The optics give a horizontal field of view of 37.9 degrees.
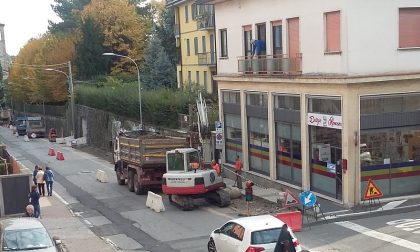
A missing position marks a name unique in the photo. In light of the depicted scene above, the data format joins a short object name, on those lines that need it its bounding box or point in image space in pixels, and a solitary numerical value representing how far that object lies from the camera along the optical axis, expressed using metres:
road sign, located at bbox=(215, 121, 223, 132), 32.81
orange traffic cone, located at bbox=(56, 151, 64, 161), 49.21
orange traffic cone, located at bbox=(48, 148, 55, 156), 53.50
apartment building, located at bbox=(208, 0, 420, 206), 23.41
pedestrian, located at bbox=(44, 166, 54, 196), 31.05
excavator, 25.15
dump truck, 29.22
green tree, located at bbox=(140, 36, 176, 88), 60.69
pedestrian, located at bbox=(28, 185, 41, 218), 24.03
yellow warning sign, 22.16
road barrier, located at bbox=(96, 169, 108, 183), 35.81
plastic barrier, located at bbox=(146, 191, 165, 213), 25.80
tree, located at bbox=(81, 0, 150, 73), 70.06
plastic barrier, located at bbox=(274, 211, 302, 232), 20.72
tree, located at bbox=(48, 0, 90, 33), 99.94
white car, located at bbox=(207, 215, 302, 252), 15.45
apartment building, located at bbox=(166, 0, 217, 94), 50.56
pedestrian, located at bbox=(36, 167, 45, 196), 31.03
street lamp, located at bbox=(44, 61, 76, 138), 63.01
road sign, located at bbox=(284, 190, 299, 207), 23.47
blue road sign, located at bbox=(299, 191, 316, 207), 21.16
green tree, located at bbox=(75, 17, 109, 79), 69.19
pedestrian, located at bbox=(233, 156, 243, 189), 30.16
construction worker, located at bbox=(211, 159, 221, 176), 26.92
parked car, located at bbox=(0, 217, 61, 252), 17.17
